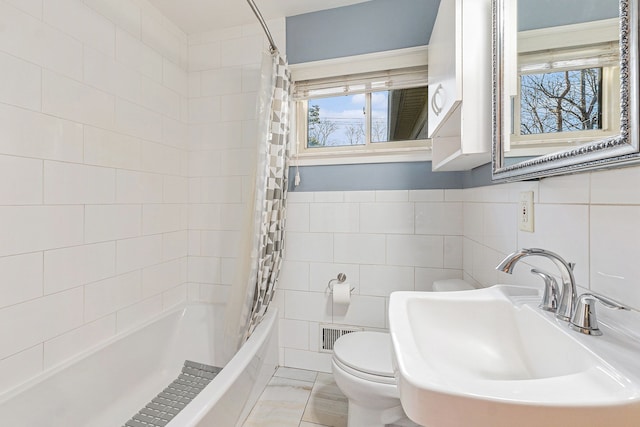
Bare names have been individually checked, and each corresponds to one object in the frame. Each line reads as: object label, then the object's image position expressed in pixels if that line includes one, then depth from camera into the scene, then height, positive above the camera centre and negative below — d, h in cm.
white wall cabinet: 100 +51
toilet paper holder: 183 -43
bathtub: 111 -81
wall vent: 186 -81
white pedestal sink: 39 -27
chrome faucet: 63 -14
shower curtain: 164 -1
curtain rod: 140 +101
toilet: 120 -73
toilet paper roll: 173 -49
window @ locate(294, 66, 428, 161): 184 +69
